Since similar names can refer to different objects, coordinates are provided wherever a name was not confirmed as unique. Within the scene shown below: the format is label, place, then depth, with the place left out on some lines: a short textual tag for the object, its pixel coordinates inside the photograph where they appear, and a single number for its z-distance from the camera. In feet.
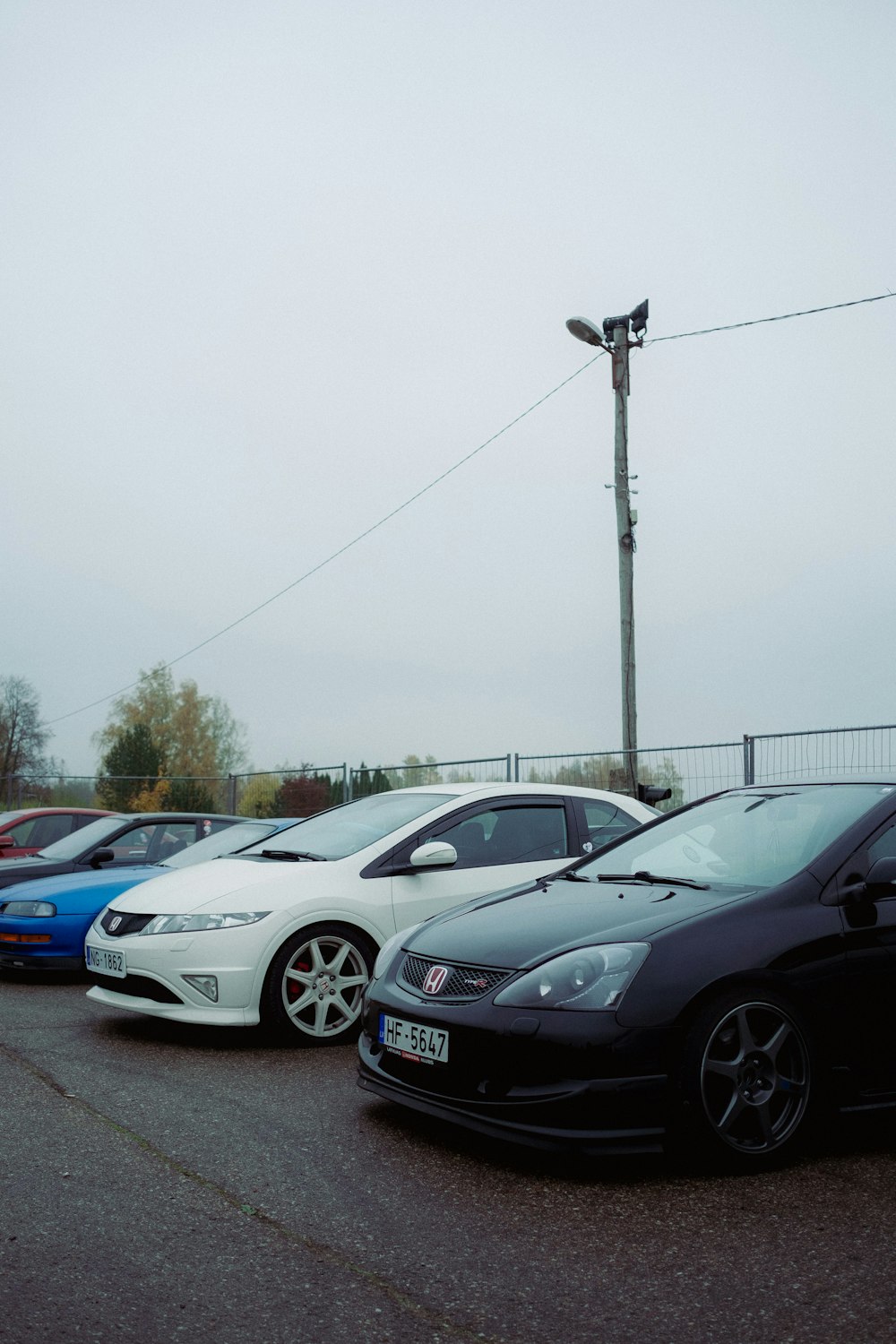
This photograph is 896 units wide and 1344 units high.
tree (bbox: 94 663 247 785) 223.71
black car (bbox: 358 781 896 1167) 12.91
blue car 27.40
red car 42.24
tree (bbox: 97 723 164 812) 171.42
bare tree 202.90
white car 20.27
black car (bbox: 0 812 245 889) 33.37
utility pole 50.85
